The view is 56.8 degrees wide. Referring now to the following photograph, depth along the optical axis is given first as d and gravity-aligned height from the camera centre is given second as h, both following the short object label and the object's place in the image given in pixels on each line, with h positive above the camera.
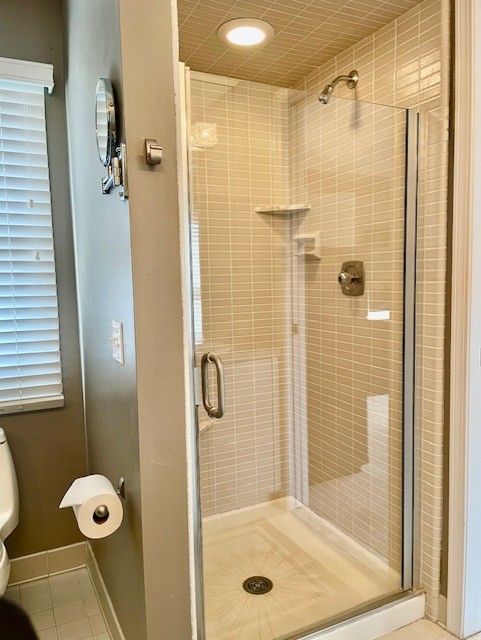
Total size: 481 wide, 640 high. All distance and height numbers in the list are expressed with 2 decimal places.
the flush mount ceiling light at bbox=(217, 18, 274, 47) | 1.65 +0.95
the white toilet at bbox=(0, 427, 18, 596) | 1.70 -0.83
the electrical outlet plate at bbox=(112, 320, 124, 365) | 1.28 -0.17
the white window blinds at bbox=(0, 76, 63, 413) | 1.83 +0.10
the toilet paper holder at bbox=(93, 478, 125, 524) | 1.26 -0.65
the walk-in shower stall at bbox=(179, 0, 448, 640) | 1.60 -0.14
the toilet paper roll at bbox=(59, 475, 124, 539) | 1.24 -0.64
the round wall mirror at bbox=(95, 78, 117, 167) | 1.14 +0.43
